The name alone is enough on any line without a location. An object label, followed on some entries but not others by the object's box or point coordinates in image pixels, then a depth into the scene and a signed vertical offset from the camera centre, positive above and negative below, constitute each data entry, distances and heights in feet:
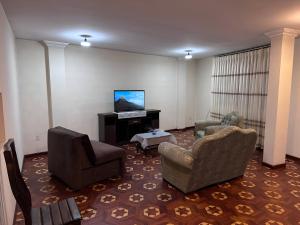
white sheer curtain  15.70 +0.45
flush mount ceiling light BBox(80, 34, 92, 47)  12.60 +3.37
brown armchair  9.43 -3.38
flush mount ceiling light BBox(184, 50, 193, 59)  17.83 +3.43
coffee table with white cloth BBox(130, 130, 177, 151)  14.26 -3.45
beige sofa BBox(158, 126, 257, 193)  8.61 -3.07
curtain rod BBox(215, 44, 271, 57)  15.12 +3.31
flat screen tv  17.51 -0.84
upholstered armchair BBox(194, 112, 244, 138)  15.25 -2.70
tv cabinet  16.56 -3.08
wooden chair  4.83 -3.52
